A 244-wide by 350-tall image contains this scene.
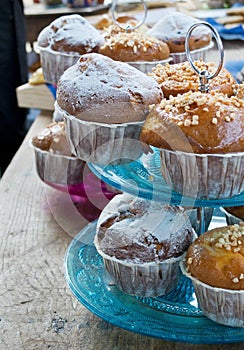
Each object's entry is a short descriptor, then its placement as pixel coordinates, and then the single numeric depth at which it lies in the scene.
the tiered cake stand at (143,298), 0.80
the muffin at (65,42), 1.22
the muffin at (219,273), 0.78
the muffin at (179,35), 1.32
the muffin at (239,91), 0.92
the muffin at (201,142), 0.76
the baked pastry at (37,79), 1.93
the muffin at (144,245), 0.87
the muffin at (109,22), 1.52
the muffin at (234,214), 0.96
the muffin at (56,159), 1.29
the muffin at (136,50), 1.14
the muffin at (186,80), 0.94
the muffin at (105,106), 0.85
